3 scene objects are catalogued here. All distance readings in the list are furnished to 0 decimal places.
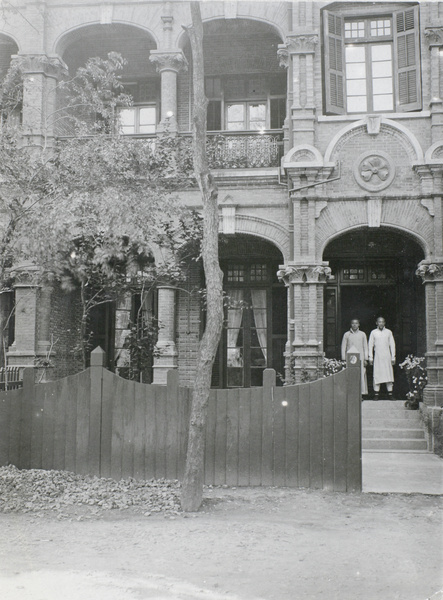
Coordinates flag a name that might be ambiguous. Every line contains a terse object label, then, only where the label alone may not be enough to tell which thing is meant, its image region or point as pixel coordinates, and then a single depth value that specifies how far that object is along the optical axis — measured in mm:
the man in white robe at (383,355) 13891
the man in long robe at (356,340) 14012
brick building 13305
